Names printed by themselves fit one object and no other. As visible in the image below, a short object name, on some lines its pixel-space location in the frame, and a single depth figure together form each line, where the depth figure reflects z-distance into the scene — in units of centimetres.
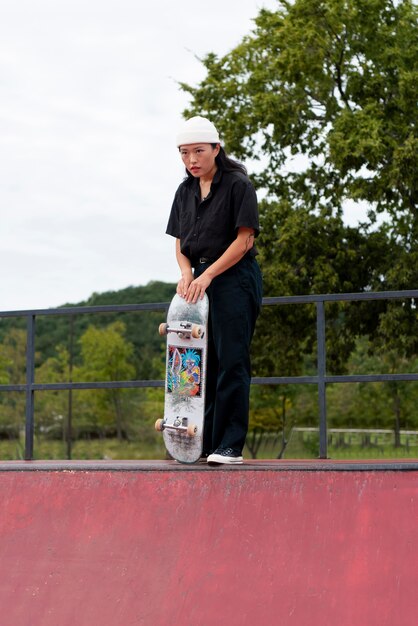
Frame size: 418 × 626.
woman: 521
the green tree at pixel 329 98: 2084
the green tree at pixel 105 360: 7600
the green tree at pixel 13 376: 7050
